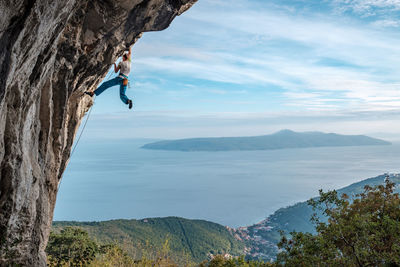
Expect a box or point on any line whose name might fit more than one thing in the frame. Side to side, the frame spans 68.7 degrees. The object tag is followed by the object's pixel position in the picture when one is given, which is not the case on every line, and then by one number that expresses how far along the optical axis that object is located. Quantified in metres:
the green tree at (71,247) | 17.94
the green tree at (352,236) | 7.00
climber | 8.73
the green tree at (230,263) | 9.53
